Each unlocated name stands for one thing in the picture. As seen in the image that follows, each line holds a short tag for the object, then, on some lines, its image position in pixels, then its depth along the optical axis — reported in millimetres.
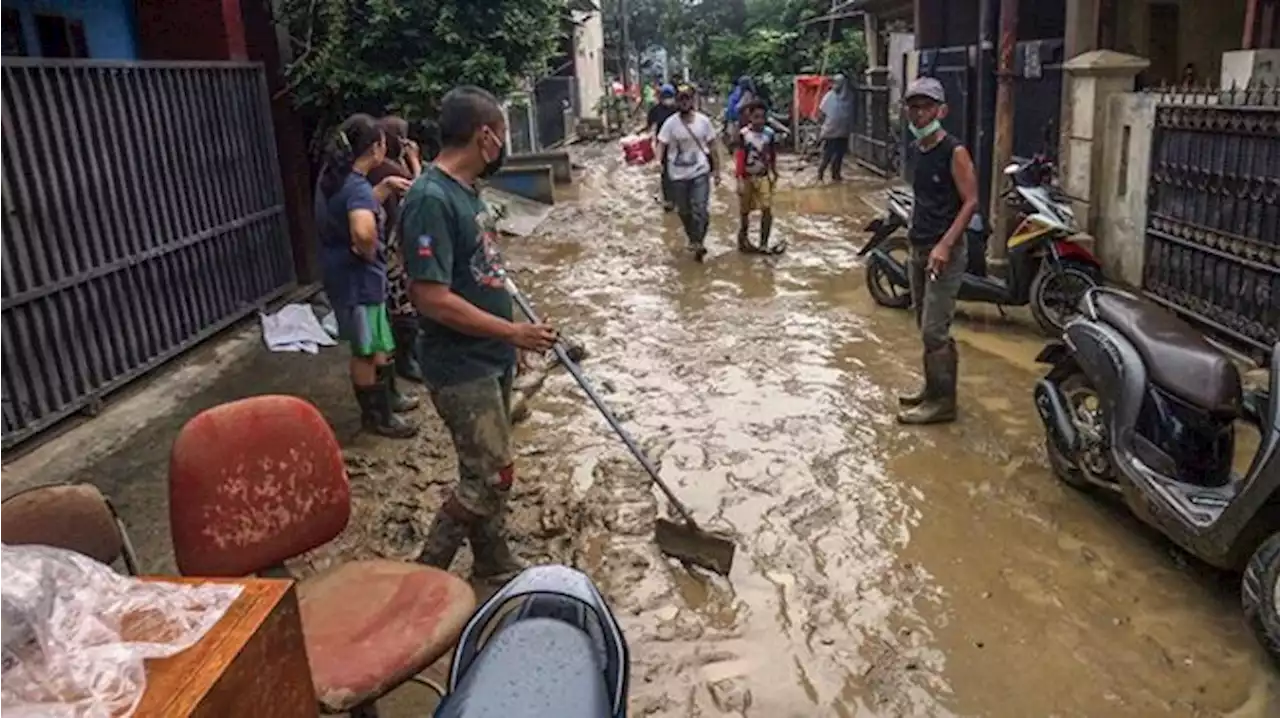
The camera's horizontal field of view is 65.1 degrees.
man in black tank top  5184
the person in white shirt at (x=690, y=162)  9977
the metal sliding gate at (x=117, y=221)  5176
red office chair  2449
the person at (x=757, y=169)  10180
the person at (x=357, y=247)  4910
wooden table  1517
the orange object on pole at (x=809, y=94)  20094
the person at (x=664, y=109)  13688
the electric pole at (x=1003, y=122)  8078
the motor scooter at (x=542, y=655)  1463
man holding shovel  3326
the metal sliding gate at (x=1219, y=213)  5641
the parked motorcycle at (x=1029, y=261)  6801
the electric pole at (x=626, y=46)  41281
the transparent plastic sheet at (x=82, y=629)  1432
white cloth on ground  7055
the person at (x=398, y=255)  5617
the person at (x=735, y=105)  17520
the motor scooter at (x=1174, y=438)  3223
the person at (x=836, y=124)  15281
